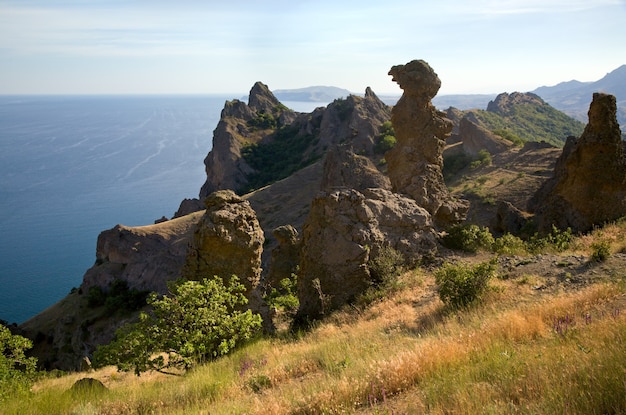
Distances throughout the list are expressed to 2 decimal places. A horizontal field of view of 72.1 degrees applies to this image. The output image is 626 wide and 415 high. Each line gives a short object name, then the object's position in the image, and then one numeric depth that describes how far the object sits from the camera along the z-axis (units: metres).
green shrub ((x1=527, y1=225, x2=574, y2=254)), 13.11
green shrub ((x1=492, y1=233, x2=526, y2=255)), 13.54
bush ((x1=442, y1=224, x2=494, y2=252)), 14.55
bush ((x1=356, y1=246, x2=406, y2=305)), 11.40
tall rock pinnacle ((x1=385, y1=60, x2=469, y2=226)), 20.41
